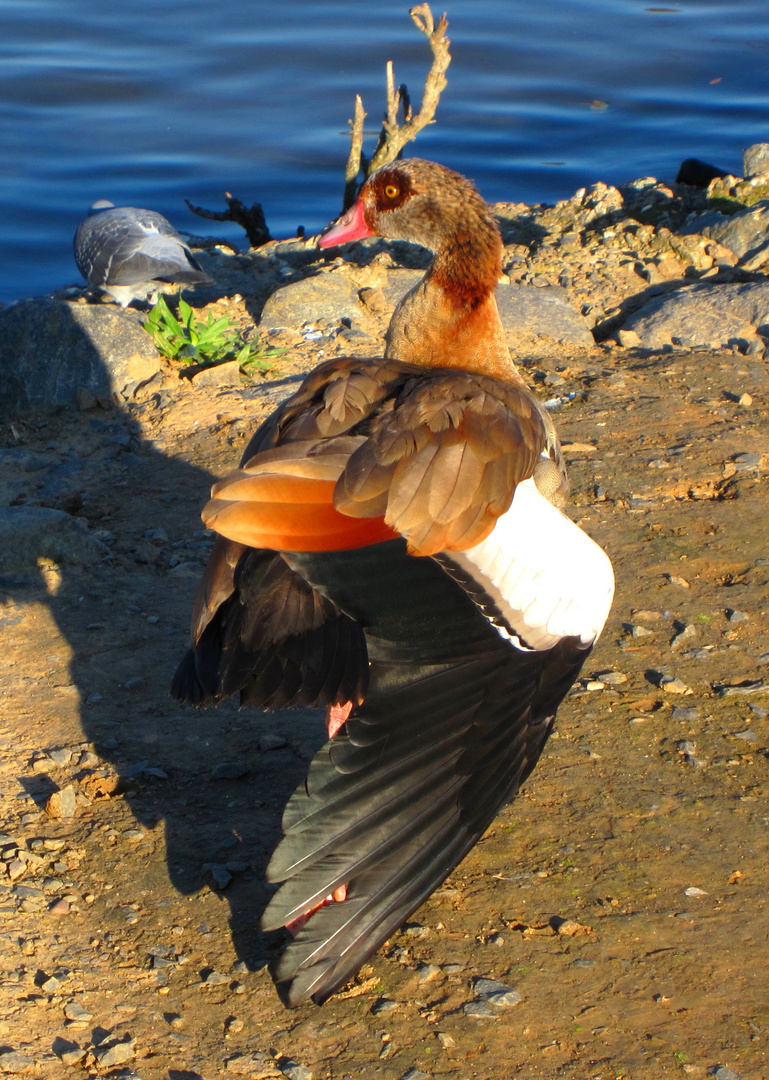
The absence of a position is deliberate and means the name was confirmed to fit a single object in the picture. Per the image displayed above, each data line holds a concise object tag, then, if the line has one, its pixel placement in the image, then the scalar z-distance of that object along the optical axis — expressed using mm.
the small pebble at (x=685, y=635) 7604
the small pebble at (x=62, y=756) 6582
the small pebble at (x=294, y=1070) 4730
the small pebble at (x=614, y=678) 7270
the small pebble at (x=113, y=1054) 4750
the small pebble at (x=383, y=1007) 5070
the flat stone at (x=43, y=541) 8547
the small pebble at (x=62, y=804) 6176
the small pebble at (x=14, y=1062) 4648
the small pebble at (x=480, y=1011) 5016
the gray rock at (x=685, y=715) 6914
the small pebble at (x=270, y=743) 6844
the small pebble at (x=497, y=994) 5074
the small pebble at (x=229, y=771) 6602
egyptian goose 4926
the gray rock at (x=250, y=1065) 4766
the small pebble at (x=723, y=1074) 4687
